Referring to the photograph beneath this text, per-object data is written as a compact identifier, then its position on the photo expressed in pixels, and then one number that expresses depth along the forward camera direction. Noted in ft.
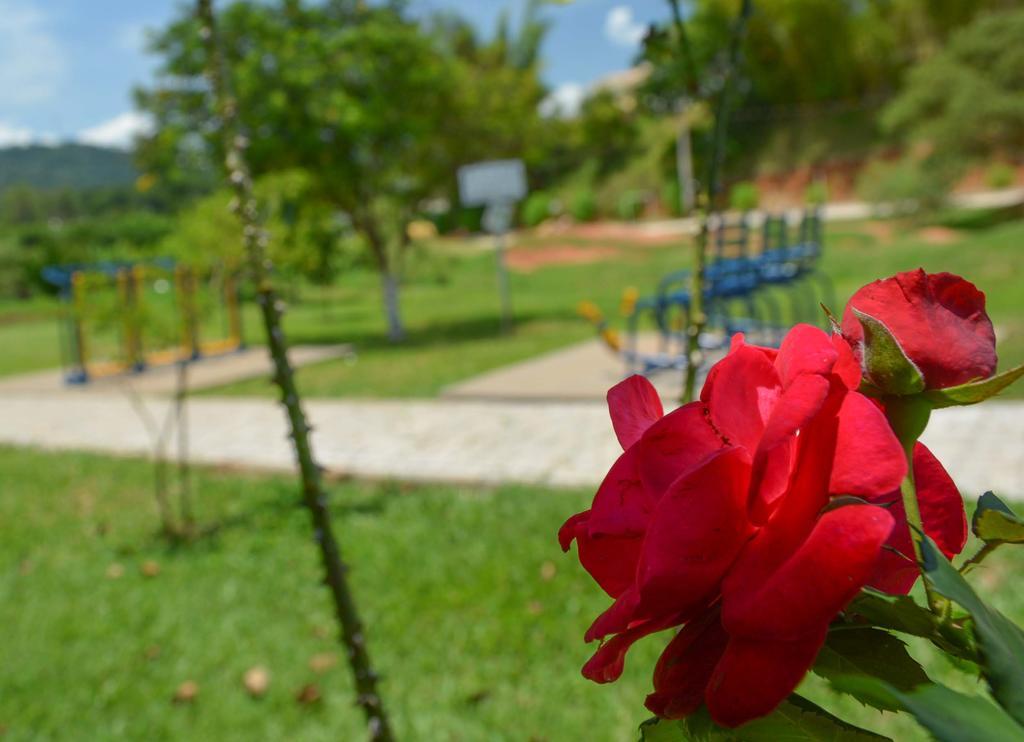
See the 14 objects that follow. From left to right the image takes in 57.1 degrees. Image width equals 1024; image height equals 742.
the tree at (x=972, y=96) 67.92
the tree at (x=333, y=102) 33.14
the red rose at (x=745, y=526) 0.82
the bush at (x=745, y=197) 107.65
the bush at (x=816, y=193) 105.19
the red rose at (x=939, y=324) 0.92
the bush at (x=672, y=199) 116.89
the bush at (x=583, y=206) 126.93
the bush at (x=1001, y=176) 91.71
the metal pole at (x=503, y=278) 36.50
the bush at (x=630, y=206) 123.34
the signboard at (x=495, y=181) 39.88
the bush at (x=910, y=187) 73.97
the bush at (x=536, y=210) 129.80
